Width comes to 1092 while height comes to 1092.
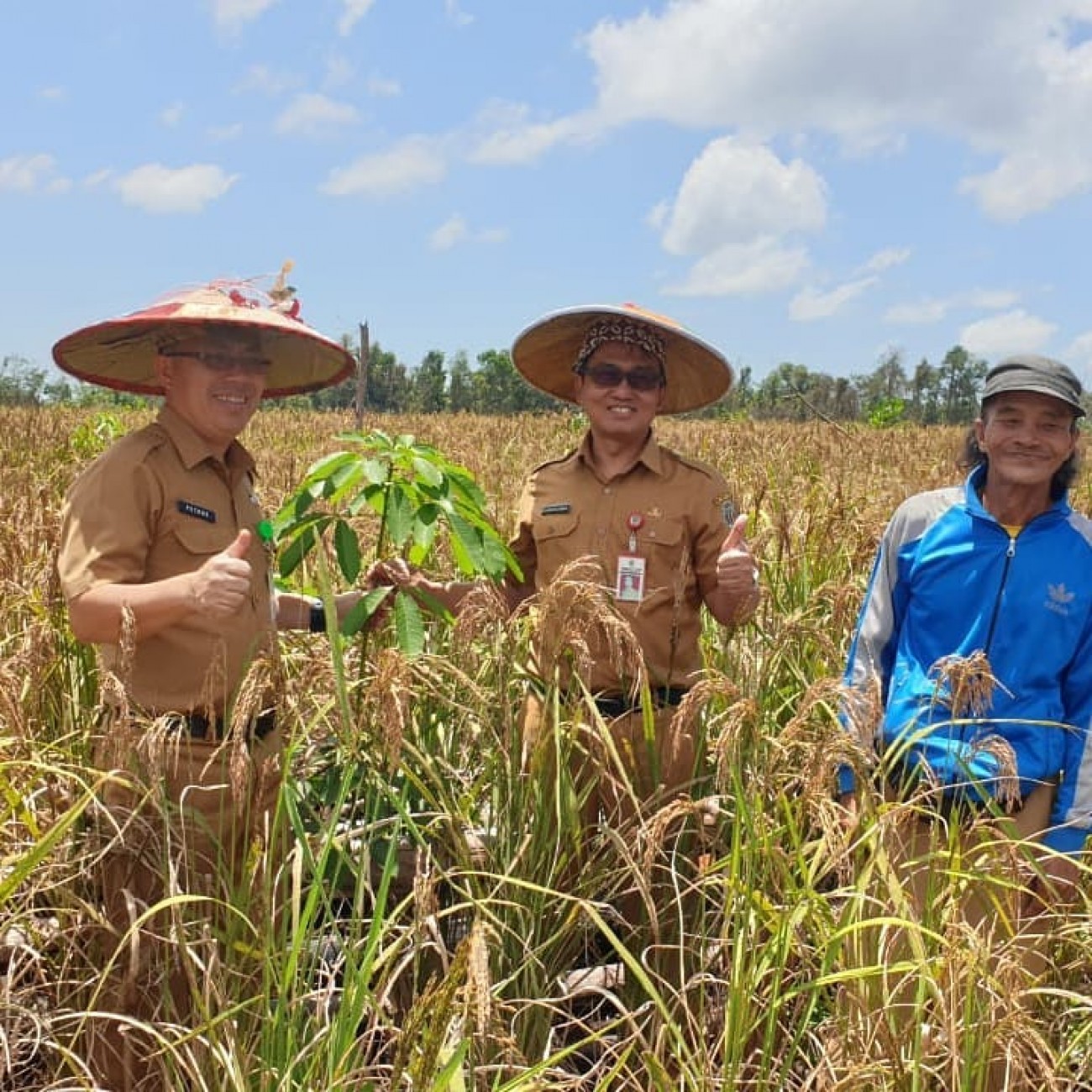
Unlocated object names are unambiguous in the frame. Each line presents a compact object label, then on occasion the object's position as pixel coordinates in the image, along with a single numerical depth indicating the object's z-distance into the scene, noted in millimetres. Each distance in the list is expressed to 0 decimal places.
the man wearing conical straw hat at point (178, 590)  1619
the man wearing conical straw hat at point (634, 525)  2346
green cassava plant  2145
